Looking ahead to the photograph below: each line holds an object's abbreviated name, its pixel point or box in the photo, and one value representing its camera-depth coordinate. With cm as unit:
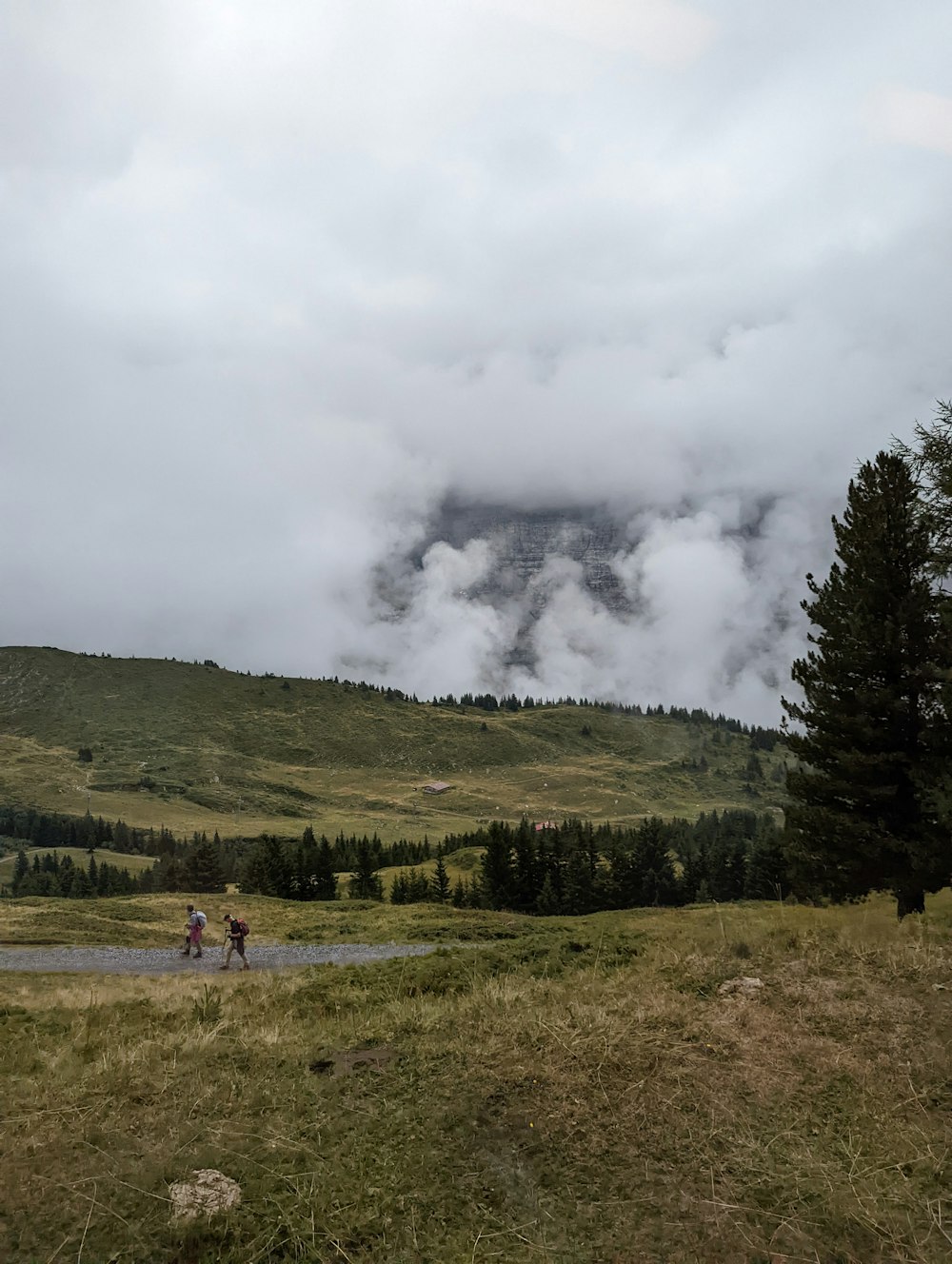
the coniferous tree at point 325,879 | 9862
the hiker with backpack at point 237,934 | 2797
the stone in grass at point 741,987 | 1112
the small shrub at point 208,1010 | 1242
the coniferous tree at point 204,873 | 11519
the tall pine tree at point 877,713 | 2288
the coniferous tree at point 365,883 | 9888
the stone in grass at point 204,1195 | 607
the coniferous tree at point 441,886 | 9825
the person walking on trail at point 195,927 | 3225
